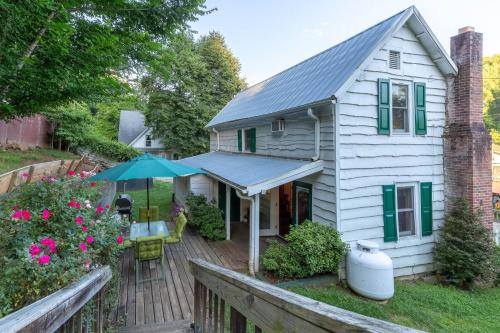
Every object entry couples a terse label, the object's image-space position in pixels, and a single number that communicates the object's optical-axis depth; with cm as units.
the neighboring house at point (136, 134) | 3231
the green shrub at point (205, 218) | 869
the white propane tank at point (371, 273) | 585
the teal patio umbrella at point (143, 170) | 592
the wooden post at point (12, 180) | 724
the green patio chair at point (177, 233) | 643
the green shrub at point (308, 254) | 607
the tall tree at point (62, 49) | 478
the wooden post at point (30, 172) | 750
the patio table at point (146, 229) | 647
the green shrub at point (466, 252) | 700
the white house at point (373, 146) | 661
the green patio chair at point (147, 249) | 546
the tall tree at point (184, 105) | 2517
